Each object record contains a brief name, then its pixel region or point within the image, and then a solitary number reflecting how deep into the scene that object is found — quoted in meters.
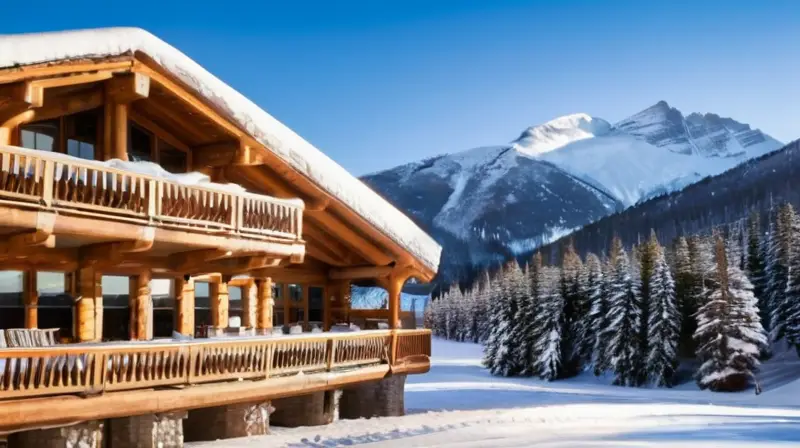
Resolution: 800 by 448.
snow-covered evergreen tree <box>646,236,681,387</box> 53.94
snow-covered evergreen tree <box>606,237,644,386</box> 55.16
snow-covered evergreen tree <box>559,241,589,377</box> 63.41
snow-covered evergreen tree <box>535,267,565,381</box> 61.34
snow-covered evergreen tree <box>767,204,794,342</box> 56.50
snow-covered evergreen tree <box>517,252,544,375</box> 64.25
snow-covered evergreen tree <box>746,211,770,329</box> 62.09
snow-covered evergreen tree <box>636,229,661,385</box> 55.56
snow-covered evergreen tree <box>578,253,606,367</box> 60.12
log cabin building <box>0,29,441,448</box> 13.30
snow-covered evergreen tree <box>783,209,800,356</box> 52.62
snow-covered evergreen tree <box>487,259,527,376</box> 64.44
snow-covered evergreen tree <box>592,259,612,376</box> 58.28
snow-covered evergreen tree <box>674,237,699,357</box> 57.91
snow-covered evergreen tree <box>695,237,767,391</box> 49.97
